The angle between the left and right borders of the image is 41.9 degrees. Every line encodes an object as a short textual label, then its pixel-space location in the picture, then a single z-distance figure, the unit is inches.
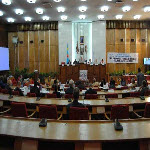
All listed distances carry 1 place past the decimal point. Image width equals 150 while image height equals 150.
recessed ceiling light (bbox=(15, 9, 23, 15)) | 469.1
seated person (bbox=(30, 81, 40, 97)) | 255.3
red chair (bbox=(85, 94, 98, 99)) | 234.1
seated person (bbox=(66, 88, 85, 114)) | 160.6
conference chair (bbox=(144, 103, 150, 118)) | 169.2
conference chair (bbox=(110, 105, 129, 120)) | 162.7
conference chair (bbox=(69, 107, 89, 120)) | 145.6
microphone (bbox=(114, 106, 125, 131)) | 108.7
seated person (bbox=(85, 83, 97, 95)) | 250.2
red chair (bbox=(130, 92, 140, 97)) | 249.4
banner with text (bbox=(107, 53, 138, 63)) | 596.4
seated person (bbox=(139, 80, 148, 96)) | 235.4
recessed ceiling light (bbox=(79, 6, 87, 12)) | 445.3
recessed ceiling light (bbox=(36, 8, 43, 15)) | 460.7
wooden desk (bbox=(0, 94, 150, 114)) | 188.7
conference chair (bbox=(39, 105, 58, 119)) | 160.1
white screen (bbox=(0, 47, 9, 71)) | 576.2
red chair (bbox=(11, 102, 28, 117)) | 174.2
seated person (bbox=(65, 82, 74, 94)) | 258.9
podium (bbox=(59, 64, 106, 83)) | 551.2
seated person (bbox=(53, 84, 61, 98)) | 246.4
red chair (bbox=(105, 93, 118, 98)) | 241.7
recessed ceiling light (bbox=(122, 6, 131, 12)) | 448.2
